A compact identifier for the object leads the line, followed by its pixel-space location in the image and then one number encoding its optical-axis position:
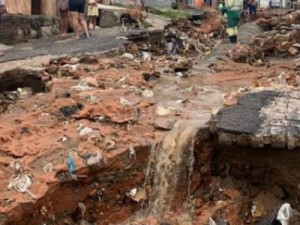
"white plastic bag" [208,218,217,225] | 6.21
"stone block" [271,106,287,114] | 6.41
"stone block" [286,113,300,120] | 6.23
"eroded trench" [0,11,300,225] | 6.14
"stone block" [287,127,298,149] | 5.93
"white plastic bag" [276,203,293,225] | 5.93
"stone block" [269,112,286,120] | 6.28
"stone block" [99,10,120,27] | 13.86
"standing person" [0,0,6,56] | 11.70
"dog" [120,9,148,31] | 13.11
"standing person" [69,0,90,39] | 10.75
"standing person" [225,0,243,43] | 11.76
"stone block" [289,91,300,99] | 6.74
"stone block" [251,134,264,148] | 6.03
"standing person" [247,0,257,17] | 21.02
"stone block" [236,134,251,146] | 6.09
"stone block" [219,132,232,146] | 6.16
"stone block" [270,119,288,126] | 6.16
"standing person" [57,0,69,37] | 11.29
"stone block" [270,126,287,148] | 5.97
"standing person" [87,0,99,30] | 12.53
